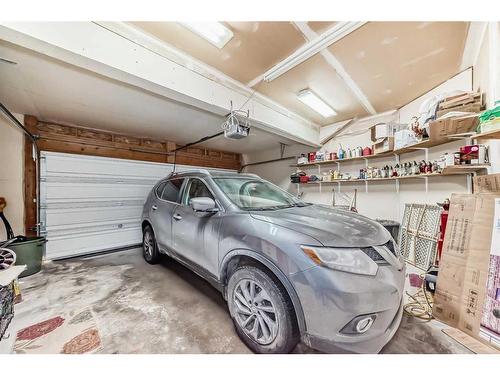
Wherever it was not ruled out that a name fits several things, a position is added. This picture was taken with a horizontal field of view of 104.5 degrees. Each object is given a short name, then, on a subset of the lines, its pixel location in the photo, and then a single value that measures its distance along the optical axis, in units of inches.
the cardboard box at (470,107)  83.7
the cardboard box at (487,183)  68.5
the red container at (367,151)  151.6
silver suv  46.6
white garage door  141.3
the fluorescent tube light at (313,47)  72.2
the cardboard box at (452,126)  81.8
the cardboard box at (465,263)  64.1
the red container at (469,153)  85.2
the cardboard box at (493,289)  59.1
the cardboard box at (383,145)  131.3
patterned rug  58.4
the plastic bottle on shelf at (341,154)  169.5
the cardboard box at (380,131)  134.0
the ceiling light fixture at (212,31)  72.1
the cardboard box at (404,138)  115.2
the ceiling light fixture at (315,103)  125.8
